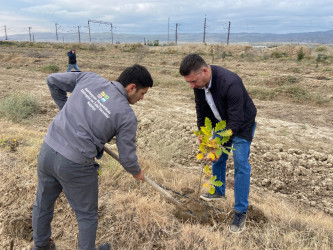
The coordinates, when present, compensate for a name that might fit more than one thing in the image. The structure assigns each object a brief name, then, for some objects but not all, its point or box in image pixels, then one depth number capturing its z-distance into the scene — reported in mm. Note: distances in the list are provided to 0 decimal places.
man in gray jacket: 1840
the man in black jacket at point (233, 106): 2477
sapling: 2455
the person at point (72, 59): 12676
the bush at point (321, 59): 20002
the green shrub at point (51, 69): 15491
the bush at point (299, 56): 21428
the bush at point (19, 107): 6562
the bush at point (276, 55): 27323
